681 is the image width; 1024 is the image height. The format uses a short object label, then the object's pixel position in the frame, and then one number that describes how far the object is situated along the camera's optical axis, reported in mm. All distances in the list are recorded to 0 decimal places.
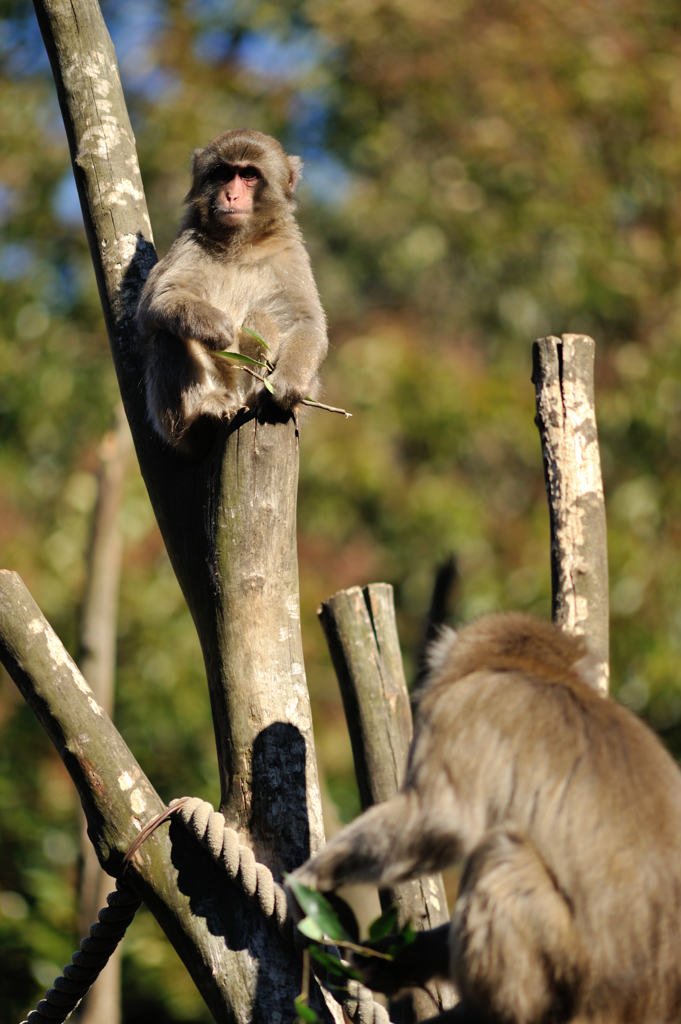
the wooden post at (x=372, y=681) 7289
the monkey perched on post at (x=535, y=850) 4242
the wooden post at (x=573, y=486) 6539
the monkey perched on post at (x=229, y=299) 7199
